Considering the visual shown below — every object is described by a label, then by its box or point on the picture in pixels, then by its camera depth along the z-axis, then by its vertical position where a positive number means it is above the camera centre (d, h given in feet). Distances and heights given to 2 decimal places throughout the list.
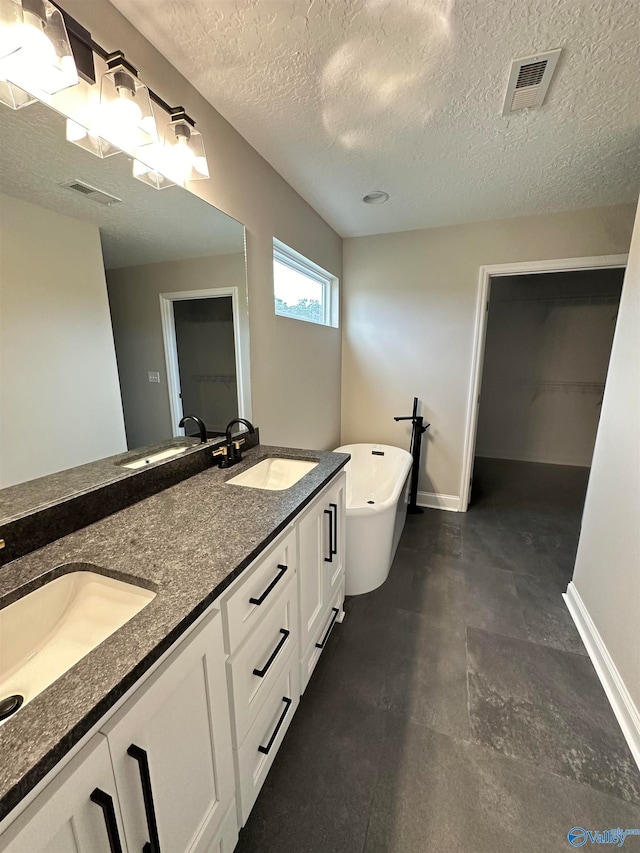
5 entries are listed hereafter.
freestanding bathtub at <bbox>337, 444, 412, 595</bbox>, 6.73 -3.61
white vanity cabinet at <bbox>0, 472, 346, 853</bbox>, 1.76 -2.56
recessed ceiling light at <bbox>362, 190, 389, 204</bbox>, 7.49 +3.49
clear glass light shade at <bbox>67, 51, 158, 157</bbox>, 3.46 +2.48
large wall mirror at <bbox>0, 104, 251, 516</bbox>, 3.00 +0.59
